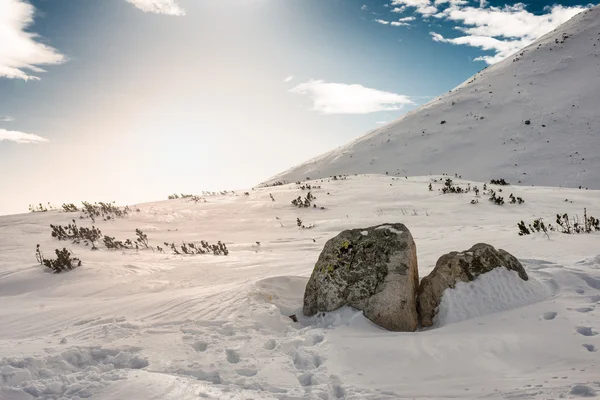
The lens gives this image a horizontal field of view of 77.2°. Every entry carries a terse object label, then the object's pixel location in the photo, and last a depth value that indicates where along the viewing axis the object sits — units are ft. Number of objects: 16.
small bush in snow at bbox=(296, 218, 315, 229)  33.76
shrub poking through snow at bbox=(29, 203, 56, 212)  46.44
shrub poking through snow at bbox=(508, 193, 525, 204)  38.10
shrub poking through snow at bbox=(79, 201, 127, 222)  40.06
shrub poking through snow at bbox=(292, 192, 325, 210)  44.13
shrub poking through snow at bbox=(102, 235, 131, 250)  25.89
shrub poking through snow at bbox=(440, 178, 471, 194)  45.38
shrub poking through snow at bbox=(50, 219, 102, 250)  27.68
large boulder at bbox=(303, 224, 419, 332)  11.93
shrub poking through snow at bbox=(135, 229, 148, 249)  26.98
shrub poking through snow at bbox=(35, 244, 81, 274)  18.44
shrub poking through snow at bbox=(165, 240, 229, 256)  25.05
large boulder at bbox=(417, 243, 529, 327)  12.49
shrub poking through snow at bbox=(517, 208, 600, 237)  22.79
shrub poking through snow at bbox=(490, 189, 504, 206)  38.11
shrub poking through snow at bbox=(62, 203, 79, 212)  44.91
